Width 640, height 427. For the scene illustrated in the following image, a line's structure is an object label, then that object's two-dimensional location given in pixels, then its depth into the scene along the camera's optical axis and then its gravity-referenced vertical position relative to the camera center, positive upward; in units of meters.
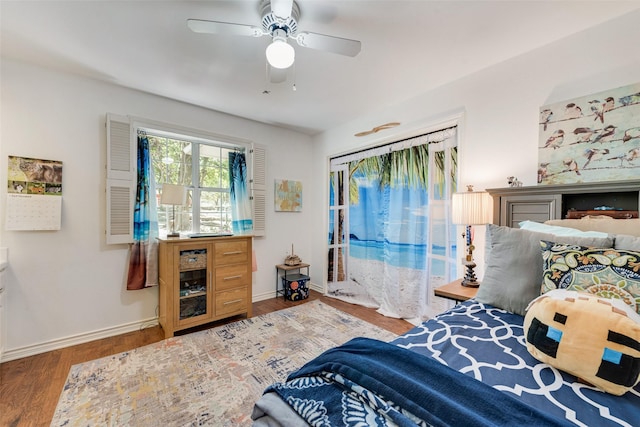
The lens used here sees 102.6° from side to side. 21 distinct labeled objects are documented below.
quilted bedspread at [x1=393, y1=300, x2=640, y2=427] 0.71 -0.54
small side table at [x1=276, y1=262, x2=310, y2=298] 3.72 -0.85
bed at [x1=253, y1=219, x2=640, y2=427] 0.67 -0.52
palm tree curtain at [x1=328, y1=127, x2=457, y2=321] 2.65 -0.16
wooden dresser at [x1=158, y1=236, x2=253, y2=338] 2.52 -0.73
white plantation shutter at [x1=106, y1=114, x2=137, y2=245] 2.51 +0.32
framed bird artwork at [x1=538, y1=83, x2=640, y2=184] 1.60 +0.51
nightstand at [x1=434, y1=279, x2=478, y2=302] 1.84 -0.60
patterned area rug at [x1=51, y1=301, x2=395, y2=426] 1.56 -1.22
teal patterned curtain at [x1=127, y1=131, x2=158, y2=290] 2.63 -0.20
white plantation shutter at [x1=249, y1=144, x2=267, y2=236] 3.47 +0.35
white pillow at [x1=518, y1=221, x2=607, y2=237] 1.32 -0.10
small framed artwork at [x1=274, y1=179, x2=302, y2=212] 3.79 +0.25
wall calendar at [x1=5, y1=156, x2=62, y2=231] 2.13 +0.14
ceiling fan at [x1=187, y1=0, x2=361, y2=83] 1.46 +1.07
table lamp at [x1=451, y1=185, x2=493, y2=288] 2.00 +0.01
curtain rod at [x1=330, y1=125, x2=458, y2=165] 2.56 +0.80
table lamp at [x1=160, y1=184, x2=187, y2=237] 2.54 +0.16
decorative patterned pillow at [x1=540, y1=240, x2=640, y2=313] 0.98 -0.24
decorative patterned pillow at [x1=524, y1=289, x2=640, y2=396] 0.77 -0.41
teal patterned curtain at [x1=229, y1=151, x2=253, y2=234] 3.36 +0.21
